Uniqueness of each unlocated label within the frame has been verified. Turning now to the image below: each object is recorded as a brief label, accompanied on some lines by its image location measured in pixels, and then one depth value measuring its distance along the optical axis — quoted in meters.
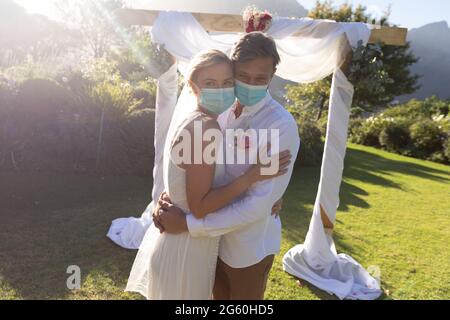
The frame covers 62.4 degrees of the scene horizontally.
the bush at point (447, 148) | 16.23
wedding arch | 4.02
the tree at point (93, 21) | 21.41
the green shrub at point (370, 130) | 19.10
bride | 1.73
